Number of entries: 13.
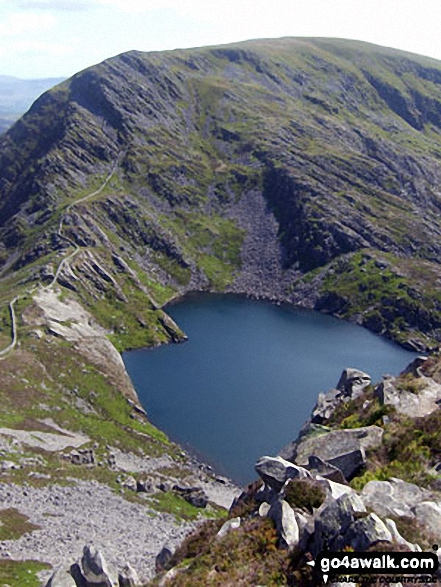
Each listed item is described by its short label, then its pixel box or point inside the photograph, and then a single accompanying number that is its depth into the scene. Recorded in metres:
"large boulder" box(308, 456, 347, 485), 32.50
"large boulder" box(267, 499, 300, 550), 26.66
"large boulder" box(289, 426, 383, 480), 35.72
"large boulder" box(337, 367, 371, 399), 65.00
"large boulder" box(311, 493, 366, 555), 24.42
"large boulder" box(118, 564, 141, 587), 34.22
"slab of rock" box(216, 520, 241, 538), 30.91
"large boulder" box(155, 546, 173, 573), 36.28
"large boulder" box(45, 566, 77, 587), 32.75
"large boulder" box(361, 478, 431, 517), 26.80
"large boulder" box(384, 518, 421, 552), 23.05
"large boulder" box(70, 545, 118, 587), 33.56
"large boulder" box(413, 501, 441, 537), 25.52
